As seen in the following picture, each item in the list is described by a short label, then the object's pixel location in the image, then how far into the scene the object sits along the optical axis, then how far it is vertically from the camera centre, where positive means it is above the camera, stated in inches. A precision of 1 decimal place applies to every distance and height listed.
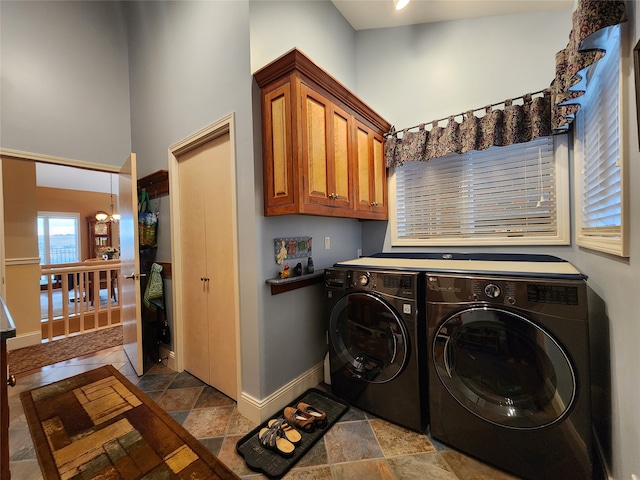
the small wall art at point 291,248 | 69.7 -3.3
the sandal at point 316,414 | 63.9 -45.3
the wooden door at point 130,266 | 89.0 -9.1
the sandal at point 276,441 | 55.9 -45.9
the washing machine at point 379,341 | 59.6 -27.1
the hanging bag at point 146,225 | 100.6 +6.1
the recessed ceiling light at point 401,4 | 71.3 +63.6
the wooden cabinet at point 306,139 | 58.9 +24.3
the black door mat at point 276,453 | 53.0 -47.1
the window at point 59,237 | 270.2 +6.7
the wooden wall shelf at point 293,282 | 66.4 -12.8
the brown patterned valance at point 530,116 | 36.5 +28.9
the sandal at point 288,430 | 59.1 -45.9
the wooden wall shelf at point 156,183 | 96.5 +22.9
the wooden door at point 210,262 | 76.4 -7.6
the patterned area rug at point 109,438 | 54.1 -47.8
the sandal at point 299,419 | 62.6 -45.3
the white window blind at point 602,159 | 40.8 +13.4
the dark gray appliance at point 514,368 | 44.4 -26.5
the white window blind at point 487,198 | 73.4 +10.7
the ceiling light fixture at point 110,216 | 271.4 +28.2
